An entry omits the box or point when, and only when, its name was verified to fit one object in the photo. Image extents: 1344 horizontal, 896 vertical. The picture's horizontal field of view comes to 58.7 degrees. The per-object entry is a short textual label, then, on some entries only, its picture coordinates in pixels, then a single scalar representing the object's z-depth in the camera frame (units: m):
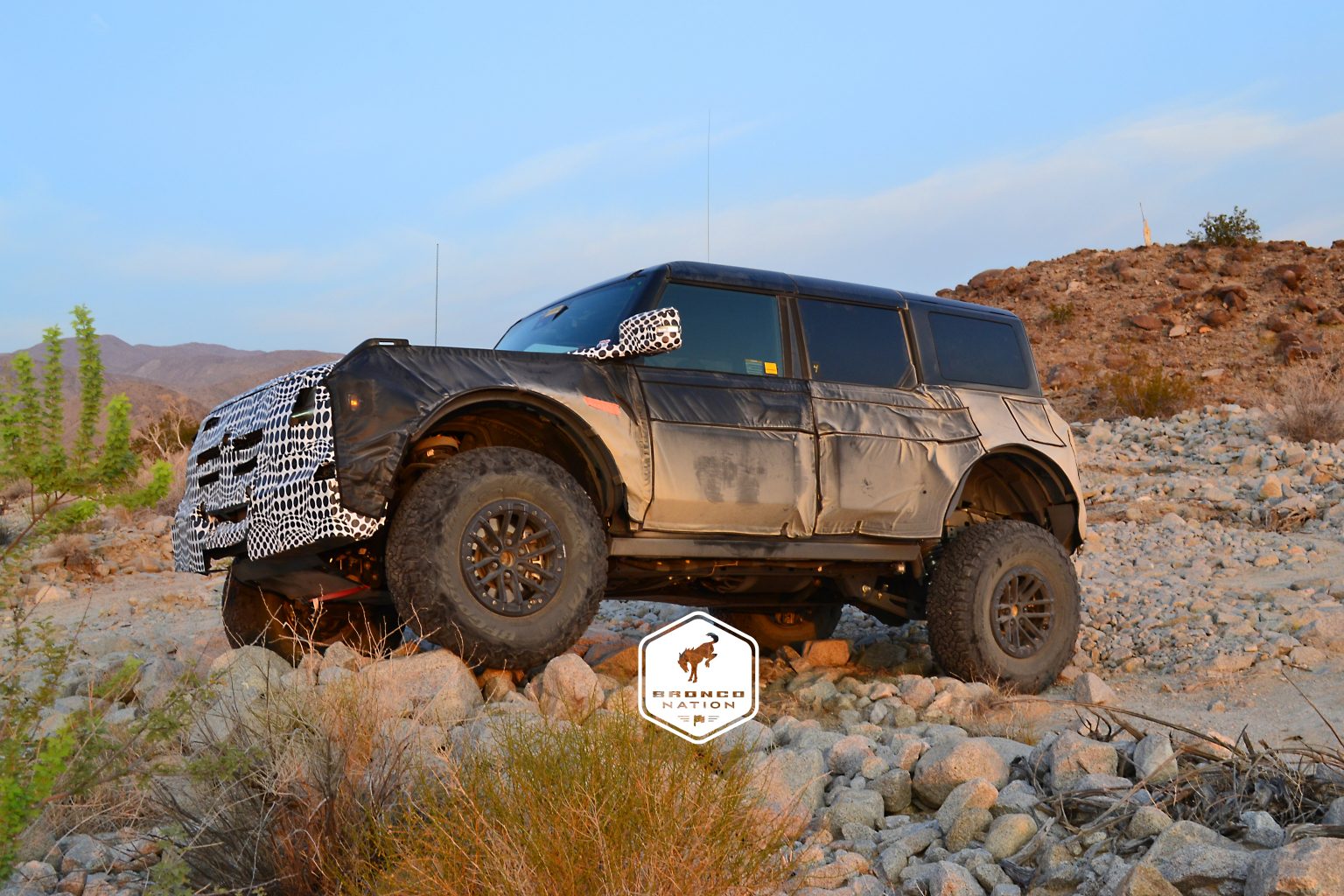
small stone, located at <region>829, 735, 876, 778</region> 4.48
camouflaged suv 4.91
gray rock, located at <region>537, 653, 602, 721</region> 4.83
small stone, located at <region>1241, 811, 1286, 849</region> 3.25
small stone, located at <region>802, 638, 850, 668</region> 7.47
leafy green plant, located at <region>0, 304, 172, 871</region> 3.19
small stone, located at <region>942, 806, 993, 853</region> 3.70
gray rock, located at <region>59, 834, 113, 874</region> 3.61
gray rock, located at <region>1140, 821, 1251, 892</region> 3.01
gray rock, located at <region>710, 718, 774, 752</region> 4.40
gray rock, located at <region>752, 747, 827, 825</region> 3.81
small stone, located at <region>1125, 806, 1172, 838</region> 3.39
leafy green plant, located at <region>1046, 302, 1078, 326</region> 35.47
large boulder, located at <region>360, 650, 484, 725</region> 4.59
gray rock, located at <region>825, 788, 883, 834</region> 4.02
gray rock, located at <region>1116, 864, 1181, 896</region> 2.97
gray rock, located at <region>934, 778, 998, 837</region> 3.80
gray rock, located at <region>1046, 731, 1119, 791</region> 4.00
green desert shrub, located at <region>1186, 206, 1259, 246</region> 38.69
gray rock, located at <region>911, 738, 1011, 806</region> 4.14
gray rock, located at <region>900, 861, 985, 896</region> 3.30
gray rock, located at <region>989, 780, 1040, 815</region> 3.79
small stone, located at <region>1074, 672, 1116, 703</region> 5.68
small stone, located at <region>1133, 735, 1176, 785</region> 3.78
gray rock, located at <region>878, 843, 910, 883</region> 3.57
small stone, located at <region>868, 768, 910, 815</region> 4.25
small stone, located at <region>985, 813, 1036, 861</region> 3.57
